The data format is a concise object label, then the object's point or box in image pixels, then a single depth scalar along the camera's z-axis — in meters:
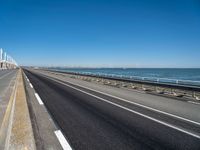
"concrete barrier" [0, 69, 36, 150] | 3.49
